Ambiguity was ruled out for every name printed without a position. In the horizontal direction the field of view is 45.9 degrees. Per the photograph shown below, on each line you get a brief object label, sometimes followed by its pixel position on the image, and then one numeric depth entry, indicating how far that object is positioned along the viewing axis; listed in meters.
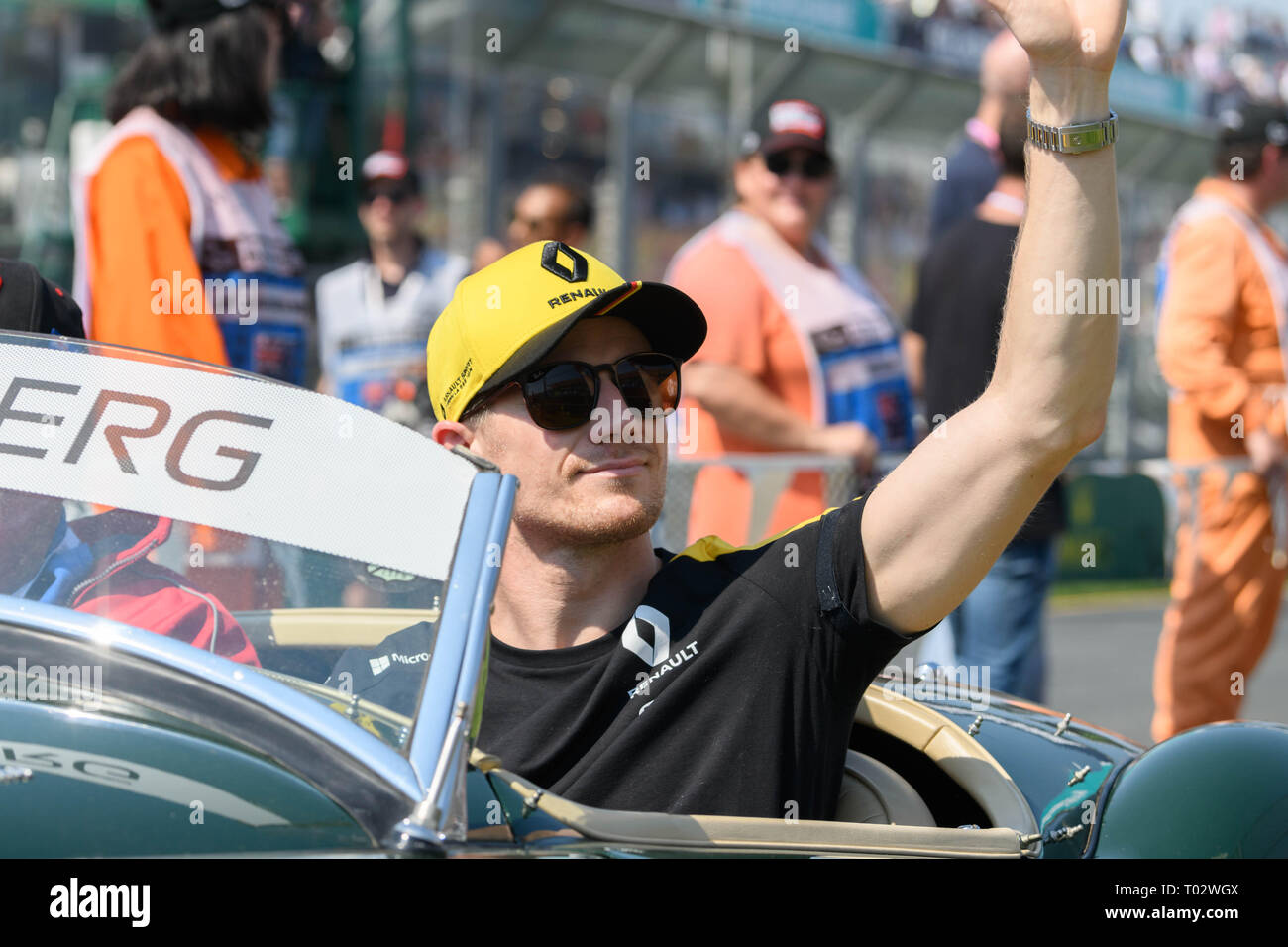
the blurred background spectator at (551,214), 5.30
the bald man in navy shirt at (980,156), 5.02
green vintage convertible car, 1.44
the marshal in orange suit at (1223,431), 4.80
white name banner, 1.65
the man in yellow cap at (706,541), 1.84
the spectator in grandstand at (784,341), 4.23
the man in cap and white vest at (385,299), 5.48
